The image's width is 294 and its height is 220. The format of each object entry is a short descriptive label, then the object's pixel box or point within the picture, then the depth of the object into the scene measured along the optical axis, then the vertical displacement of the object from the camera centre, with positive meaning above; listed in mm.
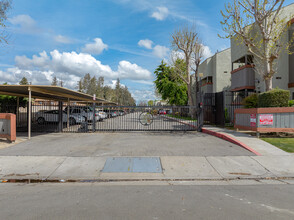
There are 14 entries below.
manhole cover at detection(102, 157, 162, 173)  5844 -1763
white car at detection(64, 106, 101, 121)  16917 -152
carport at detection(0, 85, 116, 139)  10104 +1272
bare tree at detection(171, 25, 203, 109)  19594 +6843
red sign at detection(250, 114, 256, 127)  9268 -430
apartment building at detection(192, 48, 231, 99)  24359 +5379
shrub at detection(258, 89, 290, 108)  9234 +646
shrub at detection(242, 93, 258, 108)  11234 +612
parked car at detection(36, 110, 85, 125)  16120 -500
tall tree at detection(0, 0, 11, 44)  11261 +5929
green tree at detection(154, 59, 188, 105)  29297 +3949
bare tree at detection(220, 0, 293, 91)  10242 +4803
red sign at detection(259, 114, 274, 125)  9133 -372
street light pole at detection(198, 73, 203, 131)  12102 -174
